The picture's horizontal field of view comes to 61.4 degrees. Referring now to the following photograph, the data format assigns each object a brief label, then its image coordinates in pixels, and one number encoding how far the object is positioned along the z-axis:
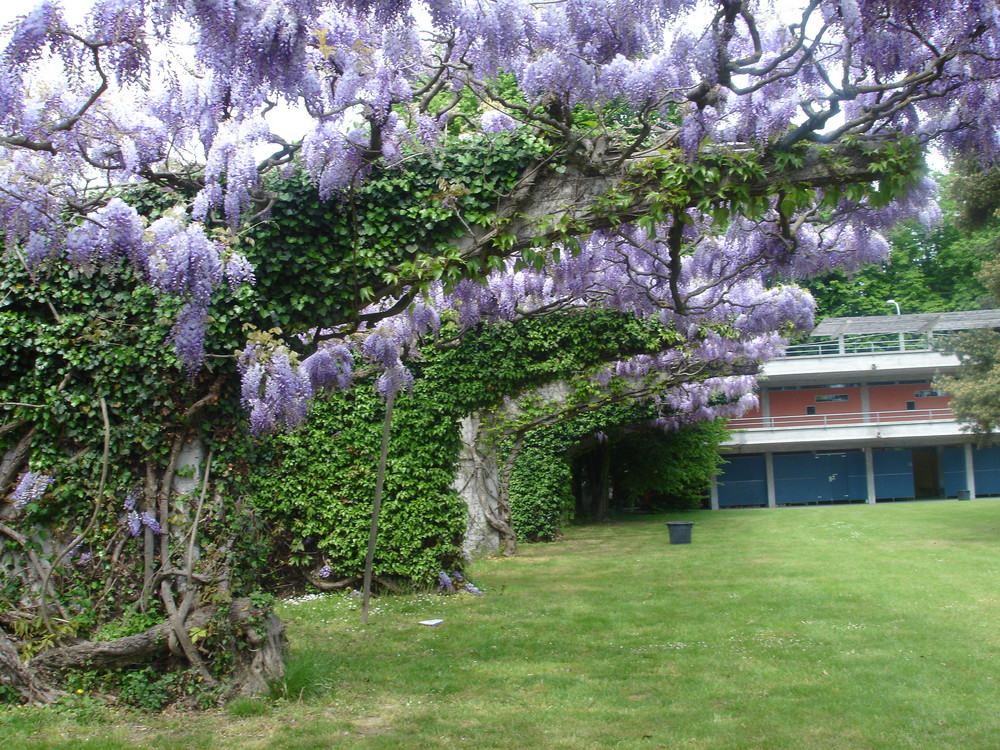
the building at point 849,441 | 28.83
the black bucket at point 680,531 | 15.60
